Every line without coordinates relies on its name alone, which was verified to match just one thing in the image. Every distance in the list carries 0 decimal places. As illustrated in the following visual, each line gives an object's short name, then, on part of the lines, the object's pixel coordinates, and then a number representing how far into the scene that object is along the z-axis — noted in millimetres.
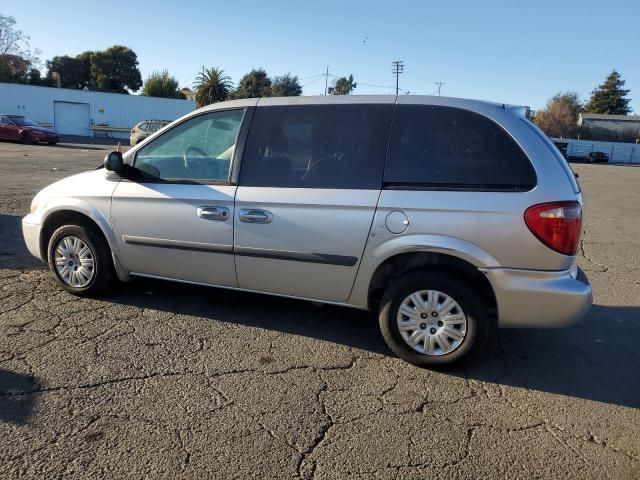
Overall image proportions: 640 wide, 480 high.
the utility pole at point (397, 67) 64812
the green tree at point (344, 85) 80062
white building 38219
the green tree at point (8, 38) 57303
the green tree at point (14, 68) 56344
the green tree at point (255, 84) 75500
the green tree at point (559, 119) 77562
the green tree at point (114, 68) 69125
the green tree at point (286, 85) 77812
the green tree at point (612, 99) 89750
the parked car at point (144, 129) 24016
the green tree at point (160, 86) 63125
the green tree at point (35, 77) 60100
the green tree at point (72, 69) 67812
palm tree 61719
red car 25875
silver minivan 3365
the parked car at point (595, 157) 57125
